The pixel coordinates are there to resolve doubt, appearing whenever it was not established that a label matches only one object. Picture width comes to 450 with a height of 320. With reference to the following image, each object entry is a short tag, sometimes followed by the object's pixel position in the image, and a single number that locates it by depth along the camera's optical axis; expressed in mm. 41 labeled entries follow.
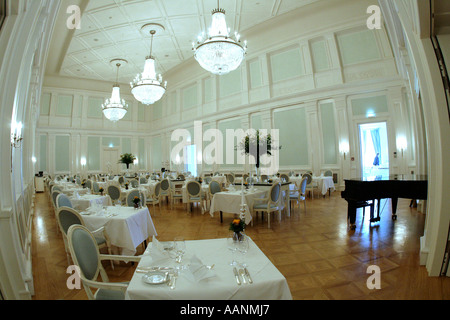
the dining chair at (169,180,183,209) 7488
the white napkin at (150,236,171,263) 1552
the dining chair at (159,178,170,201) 7282
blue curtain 10695
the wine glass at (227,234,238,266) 1593
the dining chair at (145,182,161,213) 6076
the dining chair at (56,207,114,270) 2568
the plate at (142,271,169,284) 1272
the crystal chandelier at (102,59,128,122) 9956
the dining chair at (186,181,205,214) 6207
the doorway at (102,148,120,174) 16156
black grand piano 3703
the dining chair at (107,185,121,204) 5770
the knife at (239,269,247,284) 1259
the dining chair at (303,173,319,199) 7570
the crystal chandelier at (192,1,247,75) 5203
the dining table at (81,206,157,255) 2957
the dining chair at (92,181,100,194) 7366
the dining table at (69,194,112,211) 4569
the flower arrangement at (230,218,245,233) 1613
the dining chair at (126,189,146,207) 4042
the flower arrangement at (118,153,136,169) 10633
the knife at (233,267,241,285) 1254
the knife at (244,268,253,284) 1251
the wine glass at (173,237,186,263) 1592
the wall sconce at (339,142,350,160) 9086
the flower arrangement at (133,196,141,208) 3336
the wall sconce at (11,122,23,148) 2784
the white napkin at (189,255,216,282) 1272
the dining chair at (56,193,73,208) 3316
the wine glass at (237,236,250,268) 1576
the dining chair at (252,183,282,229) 4582
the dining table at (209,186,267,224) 4789
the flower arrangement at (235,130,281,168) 5844
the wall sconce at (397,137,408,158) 8095
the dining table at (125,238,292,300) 1208
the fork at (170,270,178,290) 1233
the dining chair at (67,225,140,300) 1457
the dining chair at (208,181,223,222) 5875
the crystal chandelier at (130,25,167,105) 7637
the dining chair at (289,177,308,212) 5617
